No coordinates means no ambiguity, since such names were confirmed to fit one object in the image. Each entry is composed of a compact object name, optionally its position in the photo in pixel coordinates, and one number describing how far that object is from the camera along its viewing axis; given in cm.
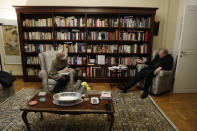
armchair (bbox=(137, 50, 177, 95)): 305
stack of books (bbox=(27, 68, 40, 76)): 388
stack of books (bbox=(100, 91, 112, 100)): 201
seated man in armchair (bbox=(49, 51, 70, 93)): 270
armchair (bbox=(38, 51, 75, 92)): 280
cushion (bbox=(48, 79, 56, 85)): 277
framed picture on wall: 381
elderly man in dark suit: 314
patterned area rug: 203
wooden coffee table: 168
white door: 296
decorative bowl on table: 179
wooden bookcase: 348
